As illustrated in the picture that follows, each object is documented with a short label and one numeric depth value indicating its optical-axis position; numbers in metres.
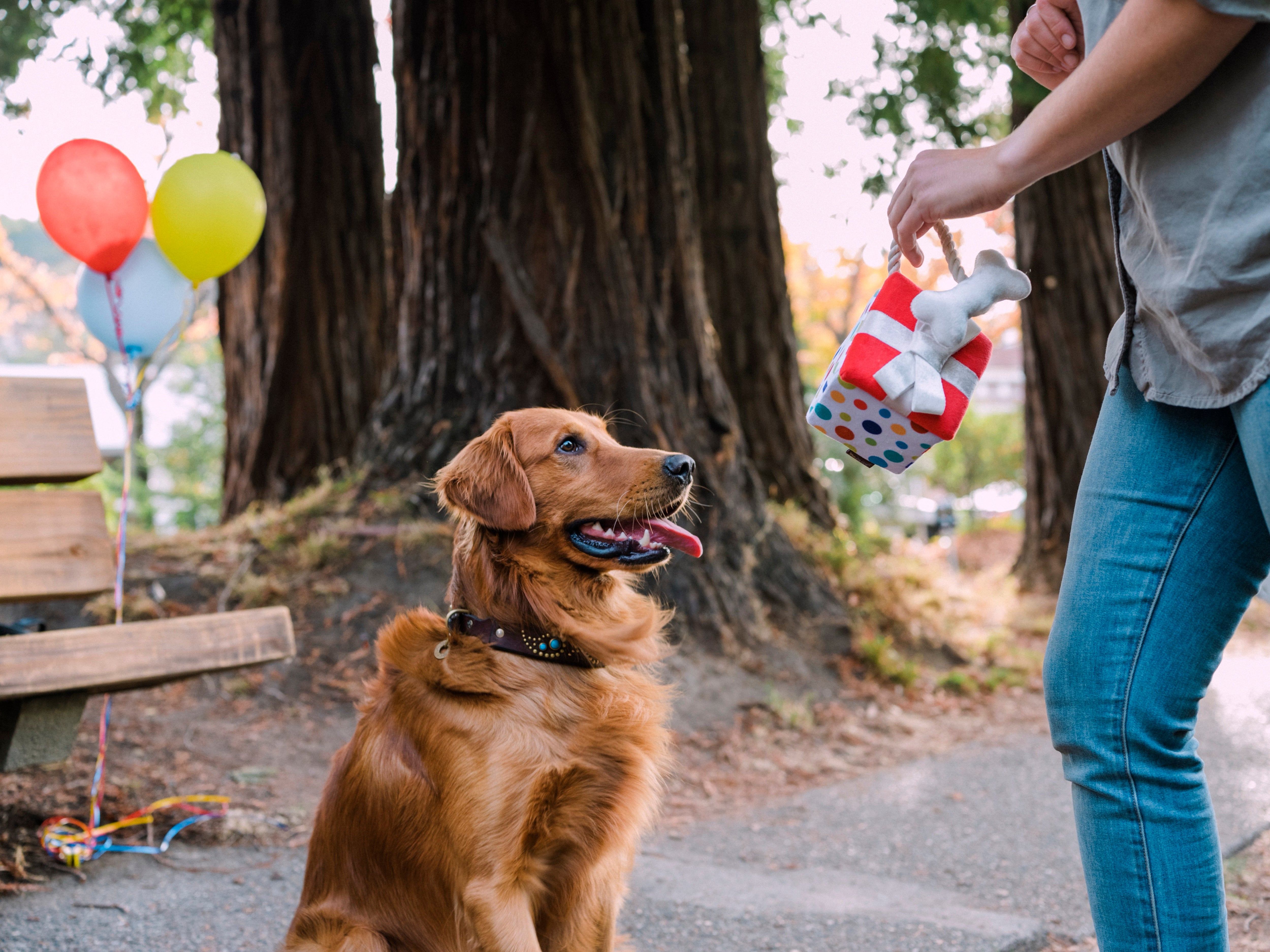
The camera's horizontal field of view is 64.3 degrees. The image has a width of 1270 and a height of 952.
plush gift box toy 1.57
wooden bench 2.55
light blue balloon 3.77
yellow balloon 3.61
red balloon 3.33
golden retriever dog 2.00
